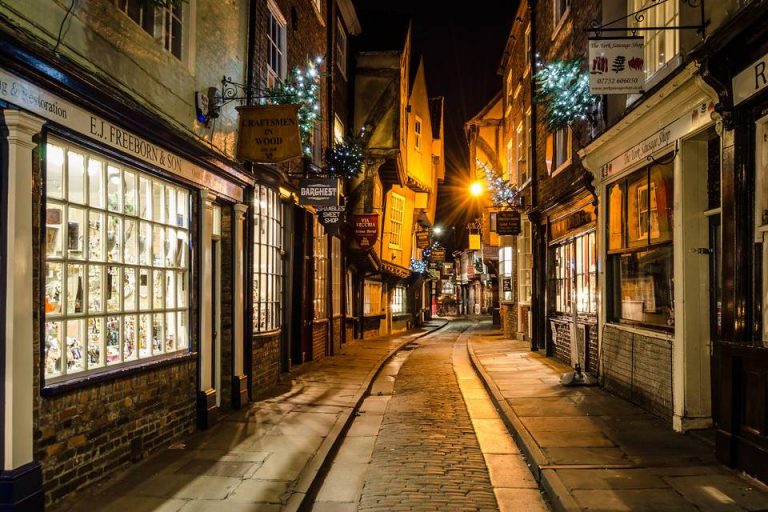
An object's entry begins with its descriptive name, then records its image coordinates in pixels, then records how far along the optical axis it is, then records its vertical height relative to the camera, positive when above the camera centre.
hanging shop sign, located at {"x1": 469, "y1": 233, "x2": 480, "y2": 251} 40.47 +2.09
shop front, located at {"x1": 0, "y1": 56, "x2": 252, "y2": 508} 4.84 -0.10
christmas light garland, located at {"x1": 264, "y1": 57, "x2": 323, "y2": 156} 10.77 +3.33
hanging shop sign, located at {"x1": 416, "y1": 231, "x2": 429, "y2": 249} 35.25 +1.95
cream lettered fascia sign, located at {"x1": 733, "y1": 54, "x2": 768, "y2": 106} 5.69 +1.87
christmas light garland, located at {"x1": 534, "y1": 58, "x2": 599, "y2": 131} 11.49 +3.51
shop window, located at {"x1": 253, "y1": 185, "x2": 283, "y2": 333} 11.27 +0.23
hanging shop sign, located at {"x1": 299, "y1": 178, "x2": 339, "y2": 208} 13.21 +1.78
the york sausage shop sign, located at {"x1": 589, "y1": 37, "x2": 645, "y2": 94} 8.56 +2.94
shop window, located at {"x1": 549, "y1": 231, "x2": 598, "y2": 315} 12.81 -0.08
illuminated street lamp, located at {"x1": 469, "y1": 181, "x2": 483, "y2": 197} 24.98 +3.49
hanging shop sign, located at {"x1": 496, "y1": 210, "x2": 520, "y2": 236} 19.22 +1.53
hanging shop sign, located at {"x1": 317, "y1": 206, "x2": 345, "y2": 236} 13.74 +1.37
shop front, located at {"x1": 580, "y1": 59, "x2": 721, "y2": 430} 7.79 +0.32
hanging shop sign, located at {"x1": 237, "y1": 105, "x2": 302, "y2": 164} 8.84 +2.07
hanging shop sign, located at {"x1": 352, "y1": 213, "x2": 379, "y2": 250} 20.53 +1.49
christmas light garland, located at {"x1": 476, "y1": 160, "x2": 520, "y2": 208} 21.25 +2.97
